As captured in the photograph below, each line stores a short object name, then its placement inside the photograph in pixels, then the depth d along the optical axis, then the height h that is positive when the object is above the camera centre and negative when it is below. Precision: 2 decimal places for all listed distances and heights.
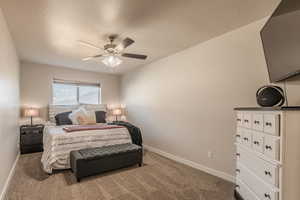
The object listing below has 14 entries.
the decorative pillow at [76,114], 4.56 -0.41
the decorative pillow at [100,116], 5.20 -0.55
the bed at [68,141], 2.91 -0.85
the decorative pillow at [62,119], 4.60 -0.56
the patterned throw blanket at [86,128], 3.40 -0.63
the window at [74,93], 5.16 +0.27
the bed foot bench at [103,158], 2.64 -1.08
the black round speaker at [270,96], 1.81 +0.05
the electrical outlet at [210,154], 2.95 -1.03
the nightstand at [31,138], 4.07 -1.01
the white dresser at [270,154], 1.34 -0.53
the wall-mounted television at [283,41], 1.44 +0.62
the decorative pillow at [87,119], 4.43 -0.54
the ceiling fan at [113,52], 2.72 +0.92
